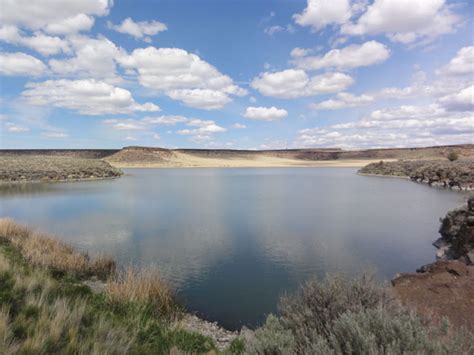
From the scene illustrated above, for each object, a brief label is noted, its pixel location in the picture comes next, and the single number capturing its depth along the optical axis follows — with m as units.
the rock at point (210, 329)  5.83
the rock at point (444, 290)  5.38
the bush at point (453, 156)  70.19
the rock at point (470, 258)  8.36
